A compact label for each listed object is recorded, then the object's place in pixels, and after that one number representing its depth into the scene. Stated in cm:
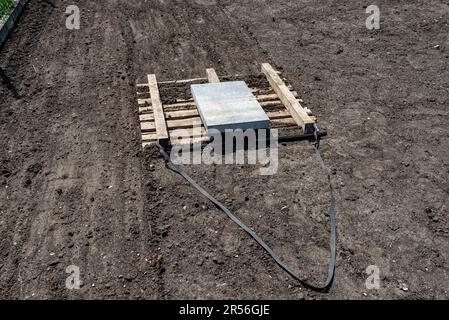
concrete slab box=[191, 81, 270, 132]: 612
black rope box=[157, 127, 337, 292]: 437
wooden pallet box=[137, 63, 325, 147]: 627
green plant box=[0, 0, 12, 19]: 953
